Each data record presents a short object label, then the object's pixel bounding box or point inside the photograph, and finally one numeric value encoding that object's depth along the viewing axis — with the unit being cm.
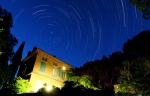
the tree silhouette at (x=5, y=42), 926
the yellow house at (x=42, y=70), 1380
